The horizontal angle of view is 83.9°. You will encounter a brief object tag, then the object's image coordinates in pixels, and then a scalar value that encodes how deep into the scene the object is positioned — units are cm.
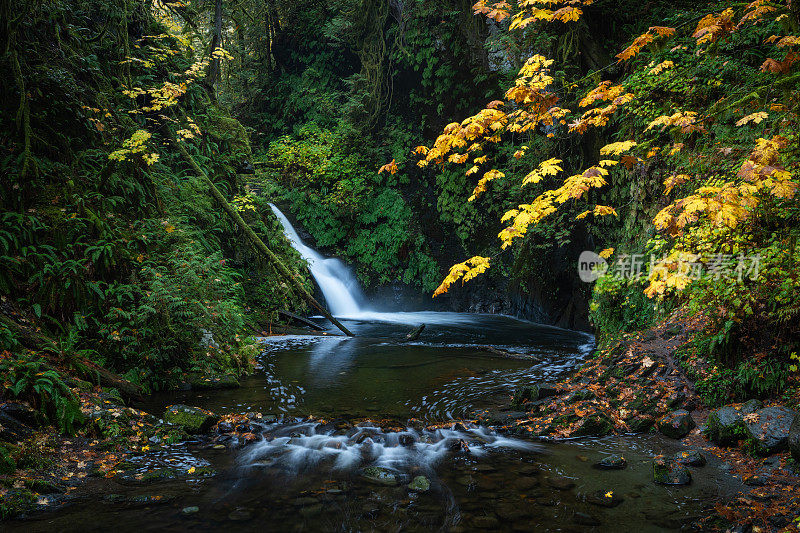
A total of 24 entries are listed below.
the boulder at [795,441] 329
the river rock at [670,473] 352
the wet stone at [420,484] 366
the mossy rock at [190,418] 464
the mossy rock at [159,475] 363
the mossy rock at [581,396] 525
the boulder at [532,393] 561
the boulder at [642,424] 455
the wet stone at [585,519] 309
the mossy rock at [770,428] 353
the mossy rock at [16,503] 295
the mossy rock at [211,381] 607
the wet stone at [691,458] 372
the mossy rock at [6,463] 328
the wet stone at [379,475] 379
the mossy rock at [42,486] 324
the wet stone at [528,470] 384
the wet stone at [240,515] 318
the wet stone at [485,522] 313
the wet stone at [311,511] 329
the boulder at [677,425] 430
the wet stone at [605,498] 332
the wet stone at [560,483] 359
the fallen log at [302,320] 1062
